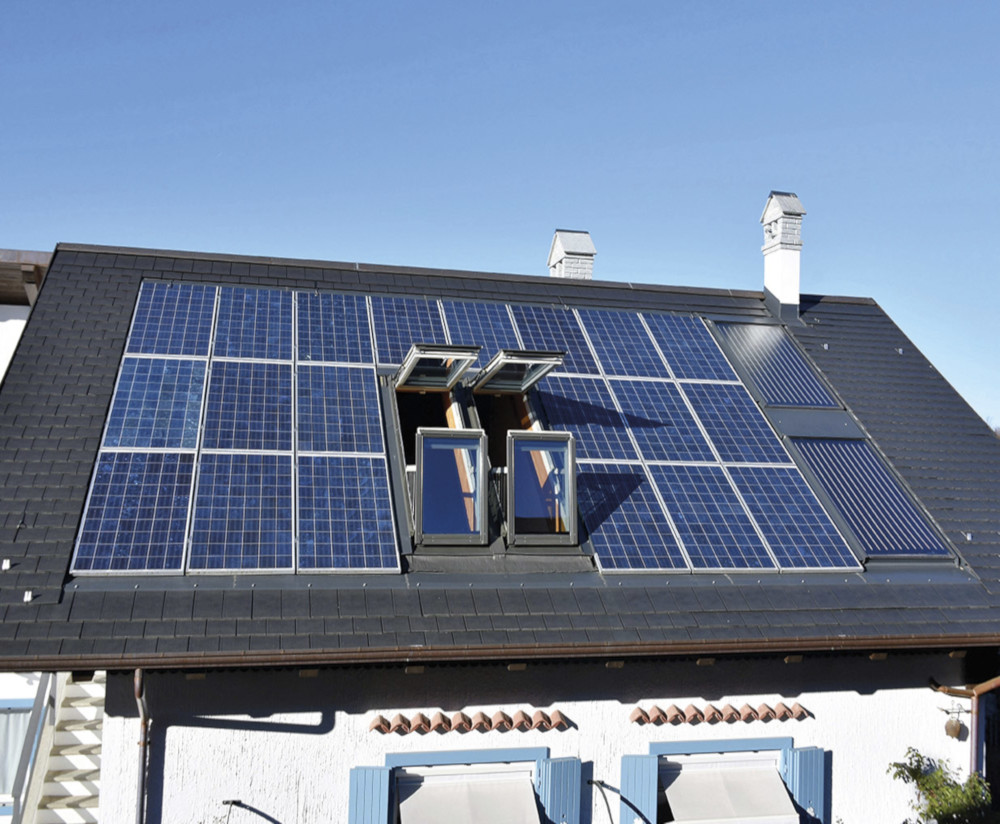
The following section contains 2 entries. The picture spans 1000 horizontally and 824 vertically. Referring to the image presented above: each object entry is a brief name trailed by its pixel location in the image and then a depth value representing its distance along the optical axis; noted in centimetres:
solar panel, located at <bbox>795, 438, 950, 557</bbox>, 1279
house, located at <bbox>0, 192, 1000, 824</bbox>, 973
